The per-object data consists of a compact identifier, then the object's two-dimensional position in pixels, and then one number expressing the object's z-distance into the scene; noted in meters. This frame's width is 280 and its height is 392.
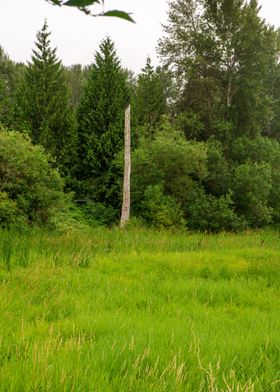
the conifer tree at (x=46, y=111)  25.86
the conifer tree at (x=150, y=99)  30.98
